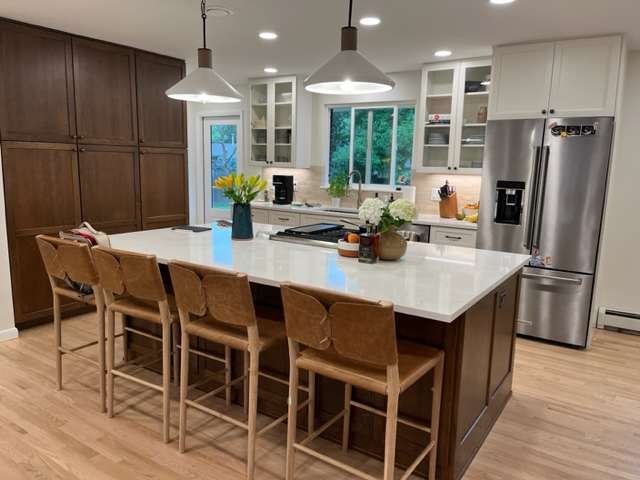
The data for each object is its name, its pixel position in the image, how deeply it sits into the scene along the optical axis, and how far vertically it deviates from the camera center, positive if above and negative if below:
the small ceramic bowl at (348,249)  2.68 -0.43
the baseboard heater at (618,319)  4.29 -1.25
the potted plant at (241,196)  3.06 -0.18
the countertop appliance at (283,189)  6.00 -0.24
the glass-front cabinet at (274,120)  5.84 +0.61
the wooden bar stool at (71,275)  2.62 -0.62
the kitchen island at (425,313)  2.08 -0.66
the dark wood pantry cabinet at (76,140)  3.78 +0.22
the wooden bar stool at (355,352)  1.68 -0.68
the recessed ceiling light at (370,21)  3.45 +1.09
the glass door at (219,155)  6.85 +0.19
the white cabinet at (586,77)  3.60 +0.77
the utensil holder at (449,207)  4.81 -0.32
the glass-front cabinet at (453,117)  4.54 +0.55
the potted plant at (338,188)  5.76 -0.20
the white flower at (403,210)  2.46 -0.19
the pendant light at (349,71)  2.27 +0.48
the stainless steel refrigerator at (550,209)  3.71 -0.26
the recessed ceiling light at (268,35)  3.89 +1.09
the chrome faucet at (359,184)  5.70 -0.14
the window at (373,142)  5.52 +0.36
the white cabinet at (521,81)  3.84 +0.77
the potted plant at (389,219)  2.47 -0.24
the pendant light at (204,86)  2.77 +0.47
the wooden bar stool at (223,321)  2.05 -0.69
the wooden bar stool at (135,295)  2.35 -0.65
